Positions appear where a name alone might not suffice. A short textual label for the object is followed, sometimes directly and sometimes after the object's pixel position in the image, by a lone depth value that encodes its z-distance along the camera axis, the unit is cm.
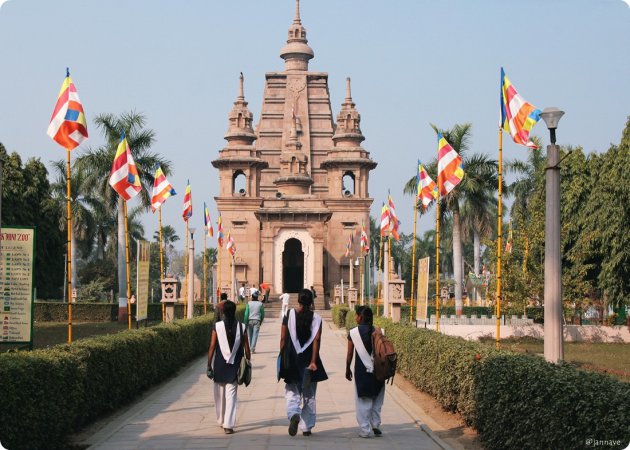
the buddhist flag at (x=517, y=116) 1736
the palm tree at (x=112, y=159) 5203
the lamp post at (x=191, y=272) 3488
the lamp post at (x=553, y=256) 1327
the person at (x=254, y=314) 2742
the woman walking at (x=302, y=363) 1434
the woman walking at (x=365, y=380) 1439
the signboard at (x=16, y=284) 1484
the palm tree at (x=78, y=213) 6900
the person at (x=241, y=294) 6750
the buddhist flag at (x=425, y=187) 2945
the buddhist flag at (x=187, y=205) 3853
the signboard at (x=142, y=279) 2300
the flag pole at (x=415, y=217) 3114
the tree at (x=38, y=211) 4944
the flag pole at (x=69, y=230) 1720
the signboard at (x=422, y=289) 2481
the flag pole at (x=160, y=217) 3214
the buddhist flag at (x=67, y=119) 1866
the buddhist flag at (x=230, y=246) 5922
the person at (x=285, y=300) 3981
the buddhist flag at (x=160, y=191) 3238
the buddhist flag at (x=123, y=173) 2333
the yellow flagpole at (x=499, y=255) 1828
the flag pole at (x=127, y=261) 2333
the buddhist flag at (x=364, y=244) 5141
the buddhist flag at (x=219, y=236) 5336
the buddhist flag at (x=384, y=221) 4094
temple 7356
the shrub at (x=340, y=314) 5003
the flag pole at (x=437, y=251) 2488
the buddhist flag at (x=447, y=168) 2475
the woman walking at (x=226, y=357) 1470
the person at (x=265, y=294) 5486
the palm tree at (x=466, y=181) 5356
